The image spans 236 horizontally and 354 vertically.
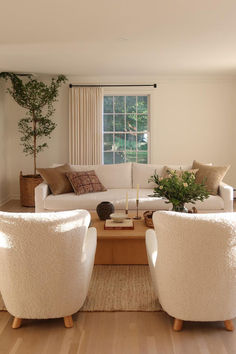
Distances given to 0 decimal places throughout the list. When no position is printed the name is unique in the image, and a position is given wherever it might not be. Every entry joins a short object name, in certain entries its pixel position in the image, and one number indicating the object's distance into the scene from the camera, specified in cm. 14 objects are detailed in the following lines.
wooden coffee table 416
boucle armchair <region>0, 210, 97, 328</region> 258
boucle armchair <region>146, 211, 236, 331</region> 252
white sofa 542
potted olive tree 710
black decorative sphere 452
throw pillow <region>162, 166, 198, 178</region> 575
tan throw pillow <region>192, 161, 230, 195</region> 559
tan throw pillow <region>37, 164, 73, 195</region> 562
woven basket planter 708
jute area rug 319
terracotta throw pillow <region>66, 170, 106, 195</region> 566
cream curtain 774
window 794
